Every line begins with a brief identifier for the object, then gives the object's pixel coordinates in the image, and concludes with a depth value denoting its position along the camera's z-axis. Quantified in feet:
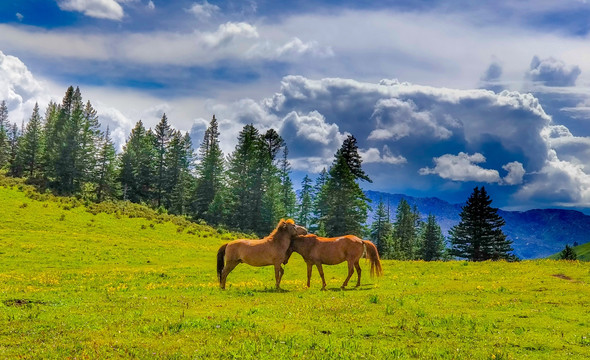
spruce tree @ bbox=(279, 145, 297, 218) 386.32
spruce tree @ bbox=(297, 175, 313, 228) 418.92
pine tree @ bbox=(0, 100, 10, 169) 445.37
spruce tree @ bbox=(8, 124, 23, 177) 379.76
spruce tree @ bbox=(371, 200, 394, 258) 384.06
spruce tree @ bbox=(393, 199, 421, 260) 398.31
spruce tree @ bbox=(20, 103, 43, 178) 370.76
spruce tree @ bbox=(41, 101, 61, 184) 295.48
